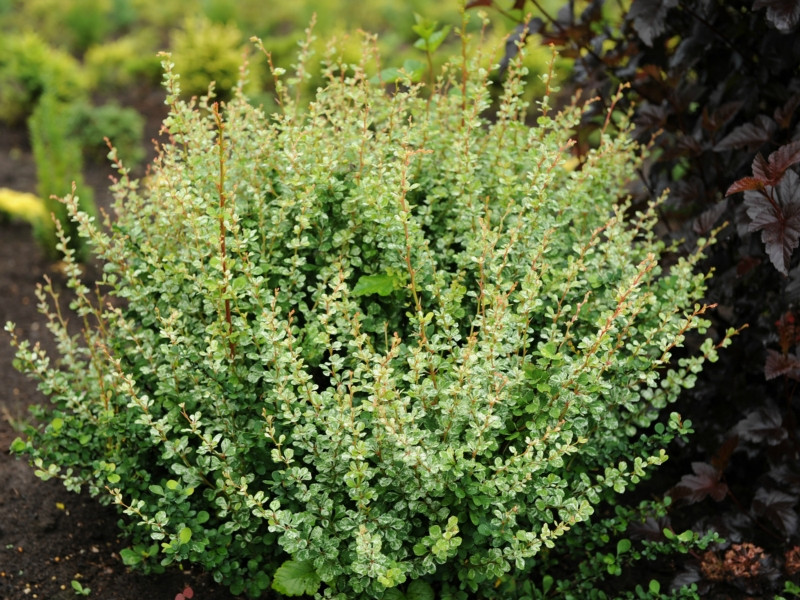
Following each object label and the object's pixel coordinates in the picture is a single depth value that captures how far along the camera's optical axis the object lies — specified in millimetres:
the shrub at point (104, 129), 6656
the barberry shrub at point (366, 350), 2164
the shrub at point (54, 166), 4824
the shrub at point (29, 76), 6945
